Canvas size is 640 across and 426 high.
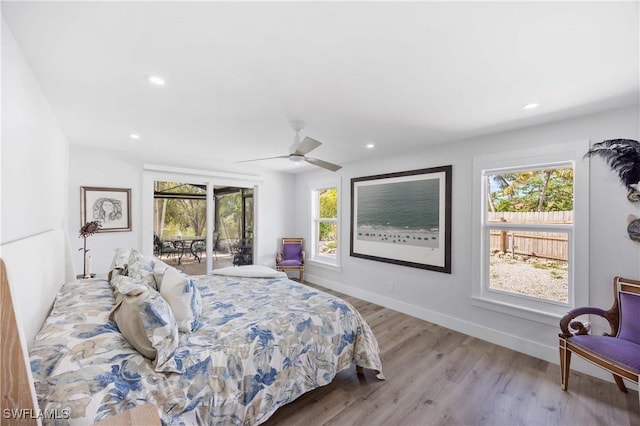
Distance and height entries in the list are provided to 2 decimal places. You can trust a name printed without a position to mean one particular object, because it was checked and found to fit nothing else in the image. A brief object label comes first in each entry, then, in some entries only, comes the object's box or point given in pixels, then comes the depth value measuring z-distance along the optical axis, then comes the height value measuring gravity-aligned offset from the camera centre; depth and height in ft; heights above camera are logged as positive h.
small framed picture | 11.40 +0.29
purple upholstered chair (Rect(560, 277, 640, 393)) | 6.20 -3.14
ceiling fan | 8.38 +2.22
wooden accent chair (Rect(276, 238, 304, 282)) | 16.56 -2.77
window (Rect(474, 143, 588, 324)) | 8.33 -0.64
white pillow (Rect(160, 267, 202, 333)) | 5.73 -1.90
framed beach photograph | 11.32 -0.14
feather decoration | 7.00 +1.56
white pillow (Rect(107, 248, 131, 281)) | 7.53 -1.49
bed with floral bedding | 3.84 -2.58
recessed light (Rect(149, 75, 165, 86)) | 5.83 +3.00
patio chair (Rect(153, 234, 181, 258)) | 13.47 -1.81
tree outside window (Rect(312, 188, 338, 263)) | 16.72 -0.62
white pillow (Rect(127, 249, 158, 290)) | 6.50 -1.43
